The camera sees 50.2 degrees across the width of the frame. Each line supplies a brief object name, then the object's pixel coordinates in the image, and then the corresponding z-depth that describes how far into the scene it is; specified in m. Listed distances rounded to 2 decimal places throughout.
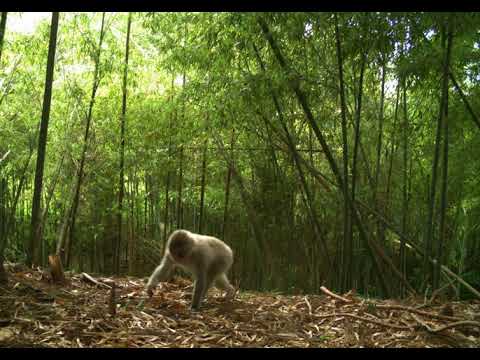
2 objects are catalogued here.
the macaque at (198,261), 2.80
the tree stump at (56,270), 2.67
